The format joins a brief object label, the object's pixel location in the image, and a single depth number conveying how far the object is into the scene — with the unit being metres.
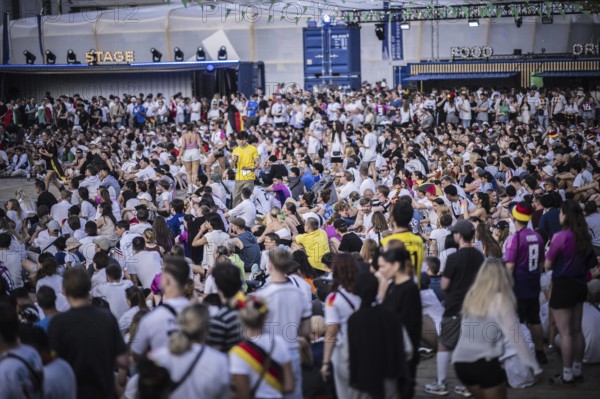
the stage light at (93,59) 31.59
